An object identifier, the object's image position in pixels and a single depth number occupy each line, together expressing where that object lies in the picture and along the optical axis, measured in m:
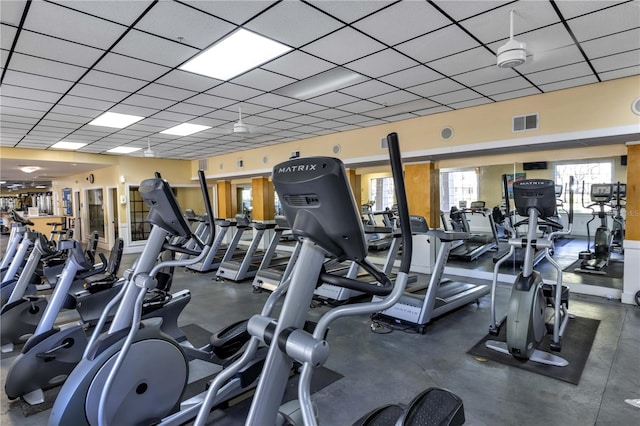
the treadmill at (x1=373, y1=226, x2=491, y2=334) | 3.84
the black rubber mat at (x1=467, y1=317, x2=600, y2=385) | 2.90
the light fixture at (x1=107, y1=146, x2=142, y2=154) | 8.57
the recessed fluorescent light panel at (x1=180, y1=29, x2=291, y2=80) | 3.14
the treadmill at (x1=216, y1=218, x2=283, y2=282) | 6.19
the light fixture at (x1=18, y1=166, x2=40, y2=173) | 10.17
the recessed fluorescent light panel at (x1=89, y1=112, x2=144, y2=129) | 5.60
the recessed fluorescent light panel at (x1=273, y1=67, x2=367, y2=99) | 4.06
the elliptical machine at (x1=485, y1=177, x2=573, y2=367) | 3.08
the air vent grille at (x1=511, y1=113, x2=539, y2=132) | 4.97
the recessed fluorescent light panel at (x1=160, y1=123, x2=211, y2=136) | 6.40
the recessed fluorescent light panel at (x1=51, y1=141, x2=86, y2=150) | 7.91
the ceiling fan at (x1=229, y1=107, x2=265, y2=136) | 5.07
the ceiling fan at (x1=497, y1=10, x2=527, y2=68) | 2.78
